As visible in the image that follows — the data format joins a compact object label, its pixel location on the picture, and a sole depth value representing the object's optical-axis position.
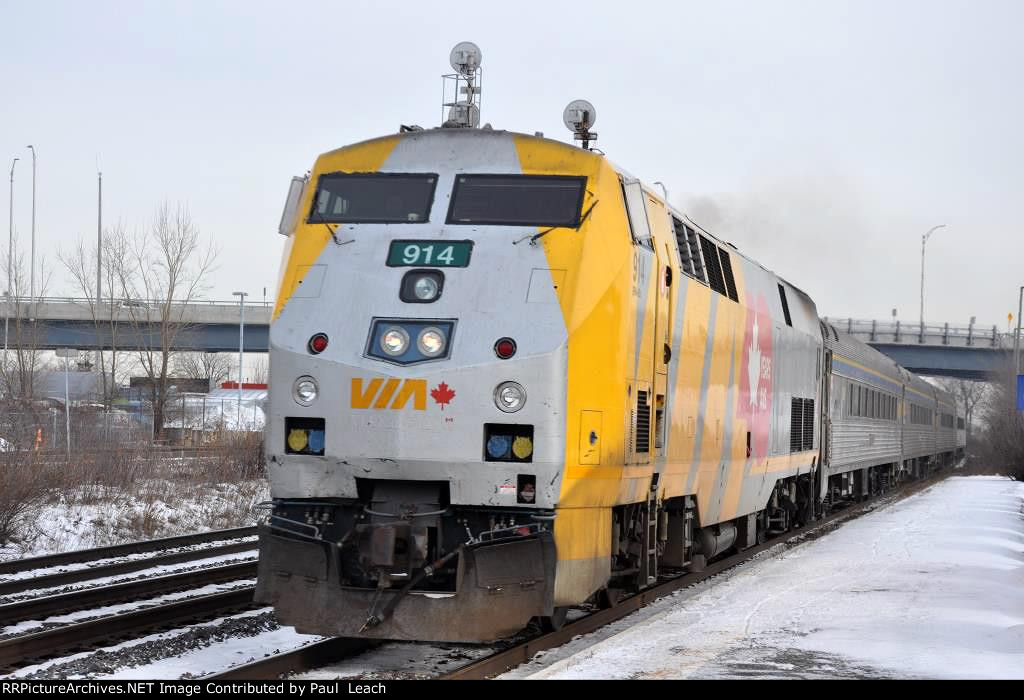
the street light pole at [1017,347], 50.03
